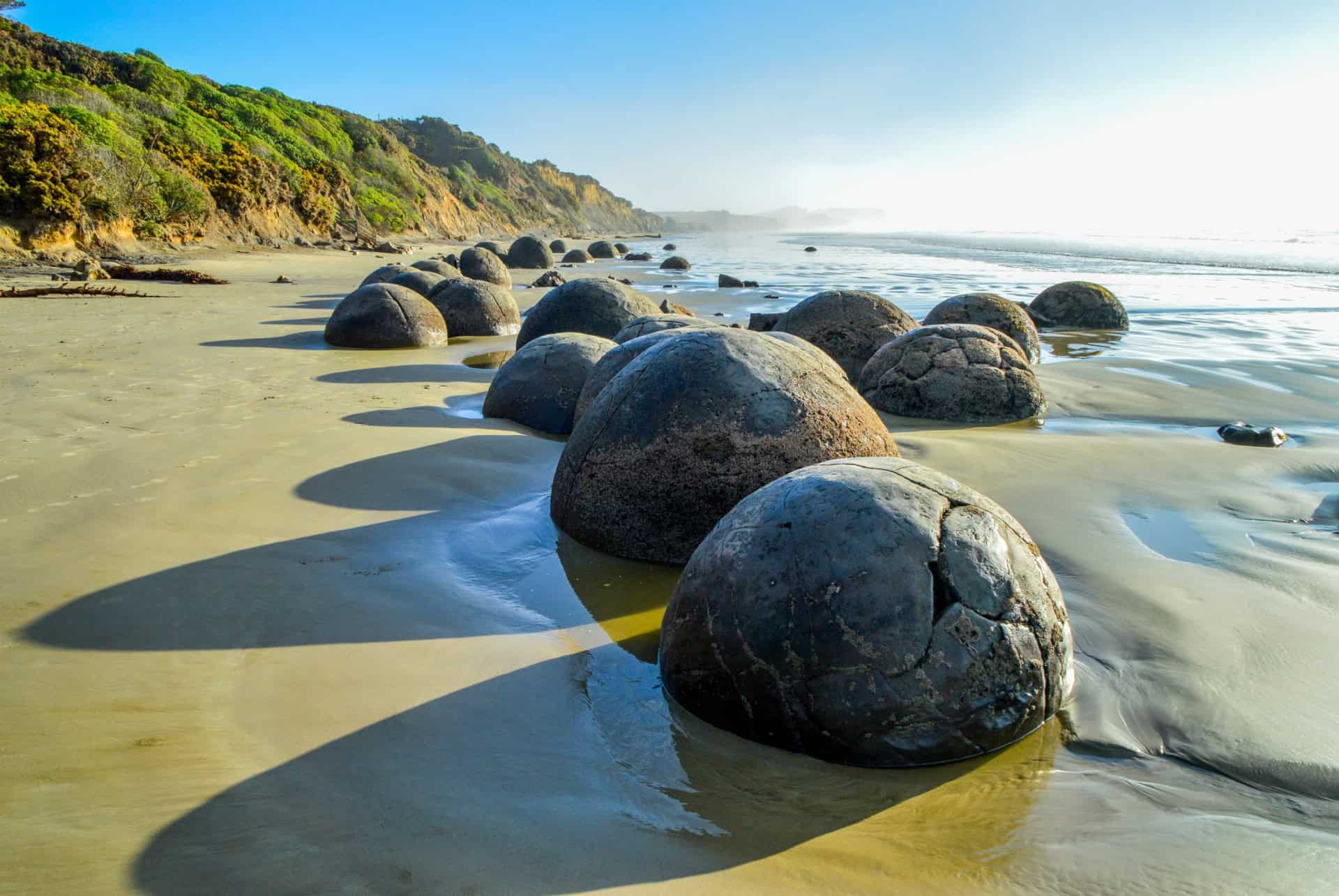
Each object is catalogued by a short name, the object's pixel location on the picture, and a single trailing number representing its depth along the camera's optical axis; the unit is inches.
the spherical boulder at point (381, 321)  406.3
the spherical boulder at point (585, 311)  370.6
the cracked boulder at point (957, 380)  291.9
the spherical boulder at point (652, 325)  287.3
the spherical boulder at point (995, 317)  402.3
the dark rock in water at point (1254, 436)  248.4
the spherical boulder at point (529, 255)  1049.5
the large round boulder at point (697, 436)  158.7
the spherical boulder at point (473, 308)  464.8
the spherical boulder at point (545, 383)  263.3
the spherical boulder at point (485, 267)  691.4
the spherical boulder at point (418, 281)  509.4
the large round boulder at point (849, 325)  357.4
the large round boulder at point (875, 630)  100.0
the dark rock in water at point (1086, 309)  522.6
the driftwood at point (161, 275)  611.8
